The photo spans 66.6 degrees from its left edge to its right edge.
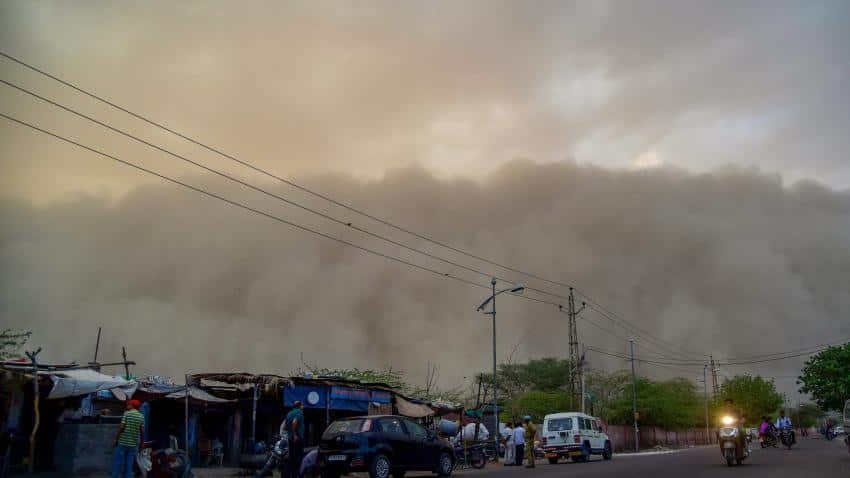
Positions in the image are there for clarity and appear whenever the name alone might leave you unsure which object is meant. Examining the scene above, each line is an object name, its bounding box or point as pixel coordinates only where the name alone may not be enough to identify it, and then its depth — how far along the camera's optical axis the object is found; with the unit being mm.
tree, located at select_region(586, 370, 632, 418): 71019
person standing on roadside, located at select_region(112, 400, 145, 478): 12484
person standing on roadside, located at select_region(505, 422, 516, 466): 26062
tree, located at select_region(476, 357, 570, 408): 79375
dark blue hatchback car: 15312
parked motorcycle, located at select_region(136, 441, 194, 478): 13905
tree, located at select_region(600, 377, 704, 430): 57188
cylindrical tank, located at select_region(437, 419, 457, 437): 27564
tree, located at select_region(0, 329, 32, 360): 26402
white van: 26828
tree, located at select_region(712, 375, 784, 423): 84312
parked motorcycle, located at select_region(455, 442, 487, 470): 24375
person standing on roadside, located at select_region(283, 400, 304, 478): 15125
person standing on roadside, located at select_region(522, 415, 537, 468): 24197
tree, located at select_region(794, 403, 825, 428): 150375
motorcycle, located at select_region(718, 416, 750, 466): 19500
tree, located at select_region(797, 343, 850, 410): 53841
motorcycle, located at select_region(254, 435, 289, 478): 16266
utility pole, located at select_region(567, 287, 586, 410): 42500
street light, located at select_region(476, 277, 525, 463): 29552
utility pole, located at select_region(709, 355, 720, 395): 79500
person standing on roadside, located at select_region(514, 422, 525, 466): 25500
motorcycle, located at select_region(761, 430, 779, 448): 33312
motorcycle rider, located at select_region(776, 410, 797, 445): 31969
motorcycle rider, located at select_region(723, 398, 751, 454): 19828
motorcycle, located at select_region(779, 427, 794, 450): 31109
